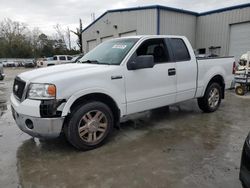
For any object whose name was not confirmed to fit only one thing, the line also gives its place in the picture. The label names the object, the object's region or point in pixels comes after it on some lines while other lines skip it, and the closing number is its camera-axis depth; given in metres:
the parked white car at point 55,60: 29.06
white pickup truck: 3.33
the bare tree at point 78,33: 42.22
